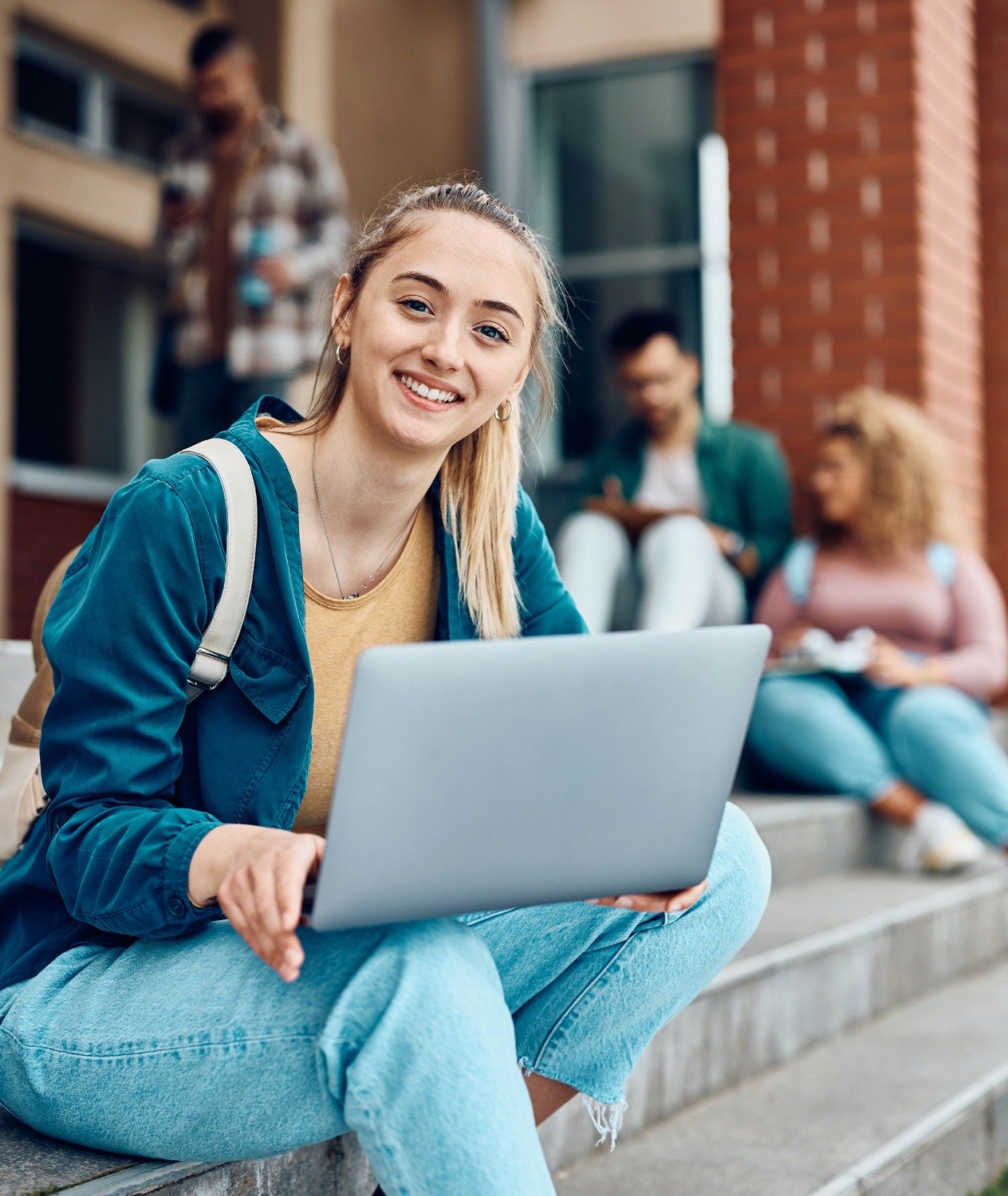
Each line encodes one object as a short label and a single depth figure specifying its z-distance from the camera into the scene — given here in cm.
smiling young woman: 140
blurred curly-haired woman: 414
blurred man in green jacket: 443
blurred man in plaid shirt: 471
